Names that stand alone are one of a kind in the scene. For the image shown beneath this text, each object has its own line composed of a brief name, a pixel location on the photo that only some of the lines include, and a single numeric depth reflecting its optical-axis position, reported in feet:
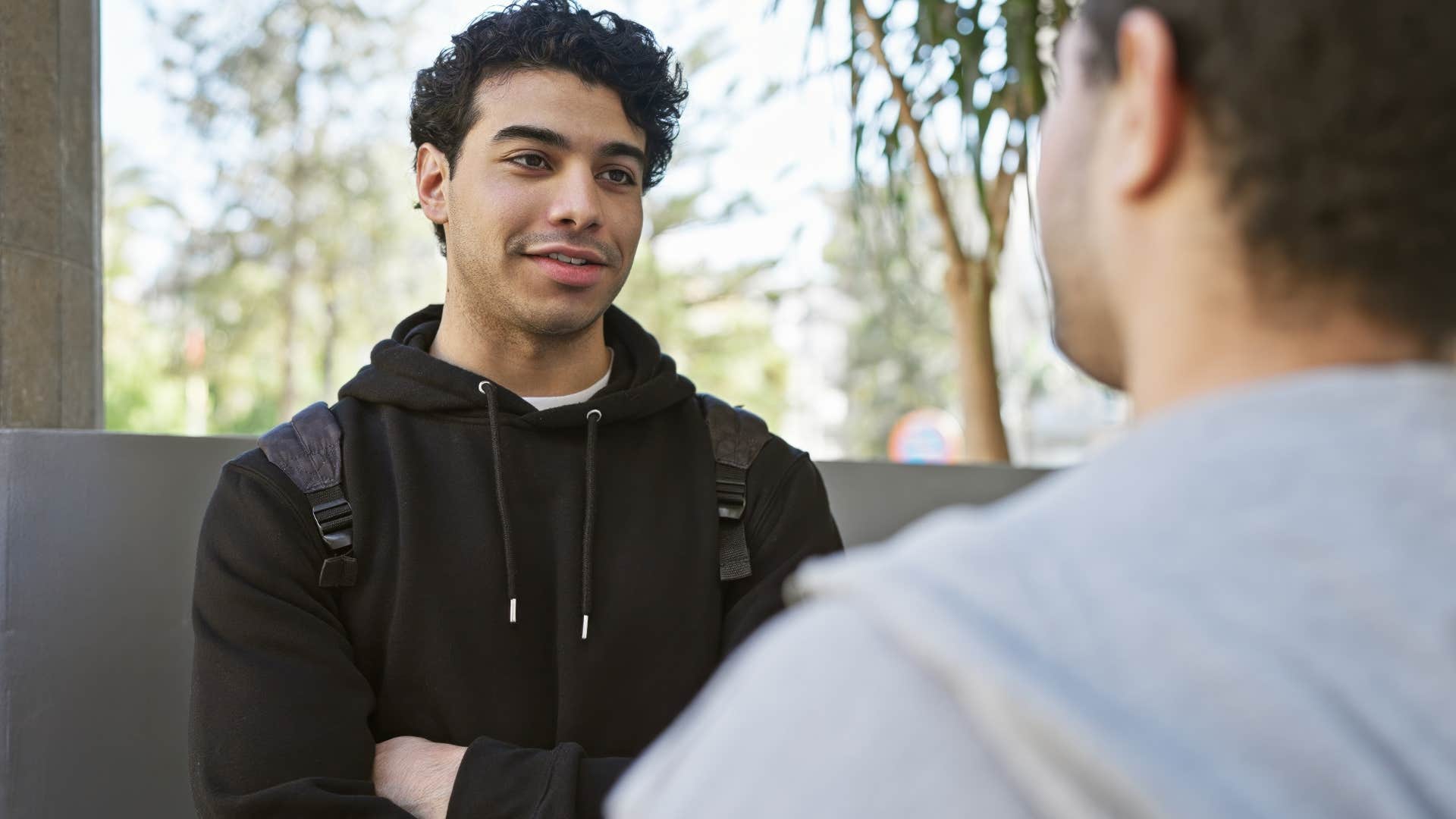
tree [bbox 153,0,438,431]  65.62
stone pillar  7.12
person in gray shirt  1.64
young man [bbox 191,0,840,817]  5.56
